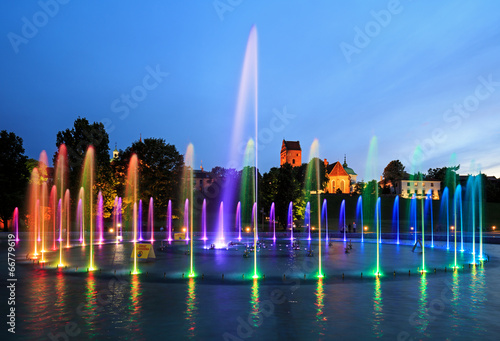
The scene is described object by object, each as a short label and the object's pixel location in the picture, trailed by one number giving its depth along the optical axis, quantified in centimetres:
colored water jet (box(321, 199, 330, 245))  8492
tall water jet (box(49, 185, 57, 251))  5528
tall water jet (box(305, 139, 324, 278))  10994
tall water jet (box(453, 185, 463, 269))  8885
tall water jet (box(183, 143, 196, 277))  6725
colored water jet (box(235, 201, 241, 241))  7110
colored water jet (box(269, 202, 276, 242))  6938
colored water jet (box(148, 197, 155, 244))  5957
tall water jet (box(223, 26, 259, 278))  8994
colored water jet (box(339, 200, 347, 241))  8244
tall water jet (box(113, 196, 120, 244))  5821
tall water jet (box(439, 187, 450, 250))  8240
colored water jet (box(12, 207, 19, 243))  5519
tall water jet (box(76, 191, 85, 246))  5465
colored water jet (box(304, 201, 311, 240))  6776
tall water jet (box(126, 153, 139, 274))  6242
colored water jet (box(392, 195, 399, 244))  8032
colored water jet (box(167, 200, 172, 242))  6106
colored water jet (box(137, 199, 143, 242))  6106
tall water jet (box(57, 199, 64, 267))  5357
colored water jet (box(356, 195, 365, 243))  8782
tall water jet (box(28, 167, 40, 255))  5697
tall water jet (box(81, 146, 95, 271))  5597
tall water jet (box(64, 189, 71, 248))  5329
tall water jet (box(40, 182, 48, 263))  5782
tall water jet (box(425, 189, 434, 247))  9206
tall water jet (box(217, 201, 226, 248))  3959
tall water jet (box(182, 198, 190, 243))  6244
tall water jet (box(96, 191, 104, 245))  5585
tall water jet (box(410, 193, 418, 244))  7658
